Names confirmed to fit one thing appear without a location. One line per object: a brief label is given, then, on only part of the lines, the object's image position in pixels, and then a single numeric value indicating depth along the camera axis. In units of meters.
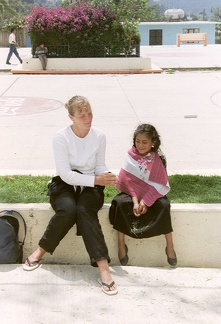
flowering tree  19.61
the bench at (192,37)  37.19
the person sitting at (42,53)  19.39
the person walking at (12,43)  22.39
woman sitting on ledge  3.88
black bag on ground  4.09
